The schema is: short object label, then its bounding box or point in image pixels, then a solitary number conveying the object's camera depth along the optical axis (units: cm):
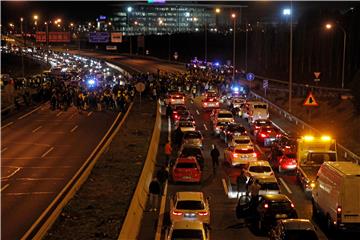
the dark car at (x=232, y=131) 3833
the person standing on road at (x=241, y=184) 2580
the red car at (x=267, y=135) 3807
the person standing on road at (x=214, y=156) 3053
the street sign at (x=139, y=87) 4611
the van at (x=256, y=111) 4672
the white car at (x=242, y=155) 3159
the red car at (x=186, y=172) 2788
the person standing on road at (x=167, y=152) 3168
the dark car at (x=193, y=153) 3142
